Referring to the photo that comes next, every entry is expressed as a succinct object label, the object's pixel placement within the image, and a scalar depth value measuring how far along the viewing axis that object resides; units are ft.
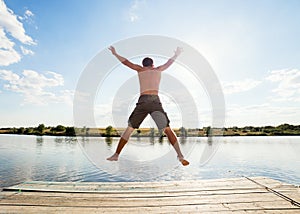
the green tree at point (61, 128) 328.49
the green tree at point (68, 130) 271.22
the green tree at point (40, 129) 349.49
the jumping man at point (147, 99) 11.37
